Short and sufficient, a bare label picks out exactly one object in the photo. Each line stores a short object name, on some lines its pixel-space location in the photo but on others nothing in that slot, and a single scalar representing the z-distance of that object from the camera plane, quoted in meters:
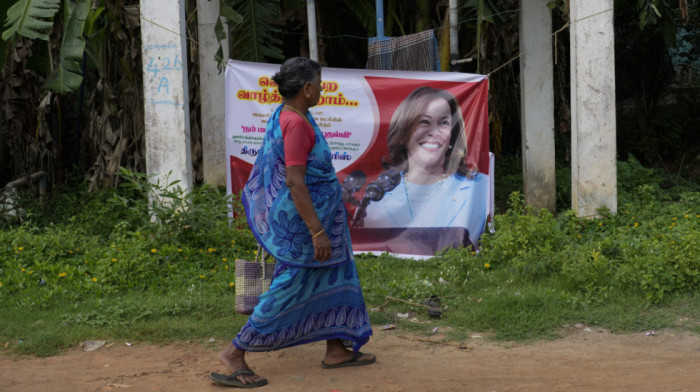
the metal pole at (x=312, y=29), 7.53
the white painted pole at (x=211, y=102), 8.31
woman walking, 4.01
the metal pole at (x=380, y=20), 7.53
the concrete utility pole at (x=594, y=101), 6.79
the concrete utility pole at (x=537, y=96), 8.09
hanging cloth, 7.41
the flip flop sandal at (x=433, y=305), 5.38
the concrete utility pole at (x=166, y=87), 6.88
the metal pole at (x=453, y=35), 7.44
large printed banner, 6.96
